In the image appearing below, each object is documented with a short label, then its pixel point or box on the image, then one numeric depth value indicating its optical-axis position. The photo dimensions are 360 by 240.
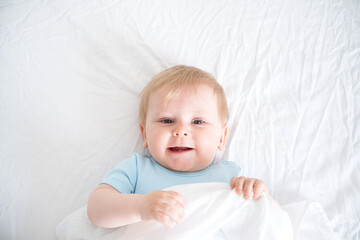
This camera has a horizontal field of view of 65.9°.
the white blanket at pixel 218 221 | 0.72
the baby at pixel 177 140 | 0.89
